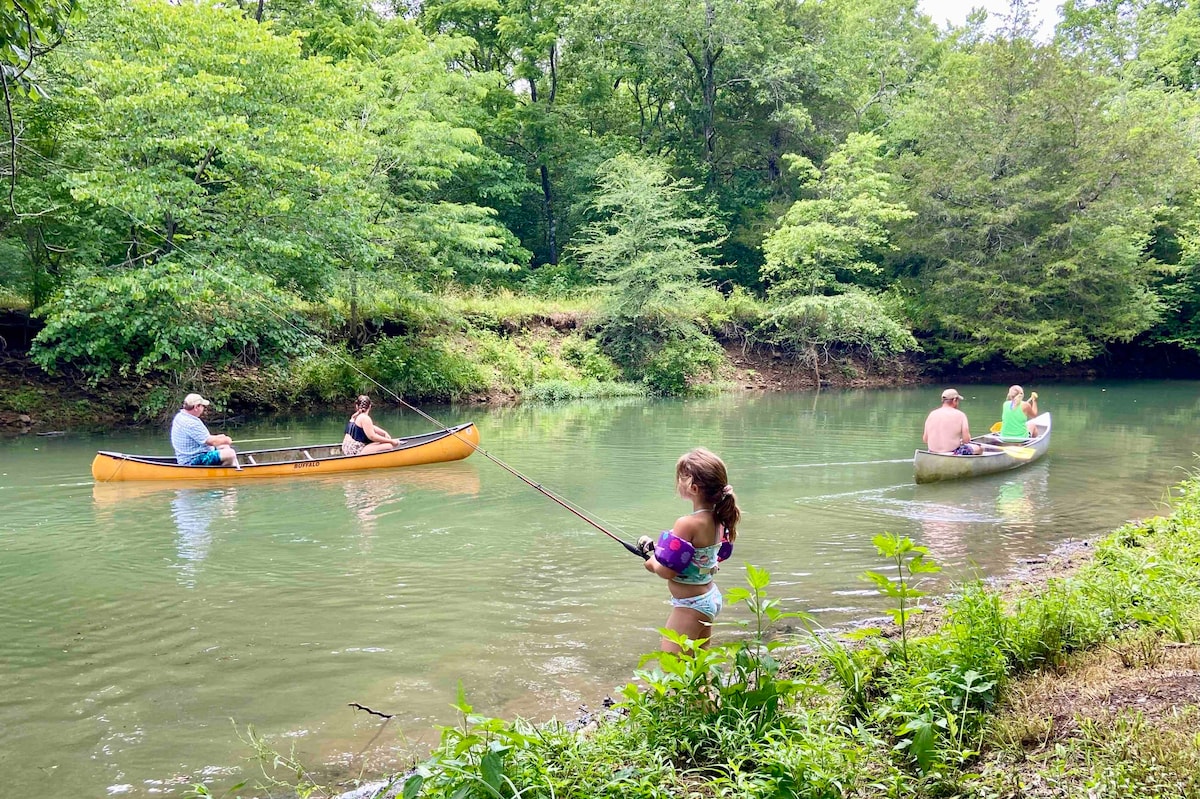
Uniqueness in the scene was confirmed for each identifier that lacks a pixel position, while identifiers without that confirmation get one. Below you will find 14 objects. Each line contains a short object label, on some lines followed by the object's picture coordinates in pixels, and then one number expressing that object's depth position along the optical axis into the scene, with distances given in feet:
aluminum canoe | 36.96
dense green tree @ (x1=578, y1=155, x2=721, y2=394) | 85.20
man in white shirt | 37.91
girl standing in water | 12.62
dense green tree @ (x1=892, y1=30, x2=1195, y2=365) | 90.53
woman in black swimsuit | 41.70
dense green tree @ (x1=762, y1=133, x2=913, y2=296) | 90.94
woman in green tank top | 43.86
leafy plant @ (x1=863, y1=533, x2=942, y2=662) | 11.13
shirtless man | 38.11
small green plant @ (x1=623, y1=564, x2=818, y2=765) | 10.23
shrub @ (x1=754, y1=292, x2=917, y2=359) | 90.17
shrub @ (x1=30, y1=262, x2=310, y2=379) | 47.21
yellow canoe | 36.50
